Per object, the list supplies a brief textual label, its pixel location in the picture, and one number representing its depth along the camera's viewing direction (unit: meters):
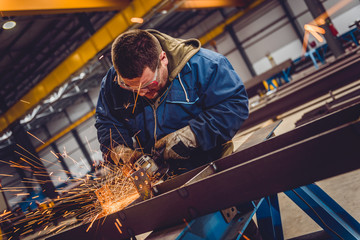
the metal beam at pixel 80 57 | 5.79
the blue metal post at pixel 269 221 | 1.63
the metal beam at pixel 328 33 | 6.99
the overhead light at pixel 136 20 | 5.76
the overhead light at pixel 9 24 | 4.45
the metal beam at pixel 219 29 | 12.13
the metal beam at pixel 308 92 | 3.51
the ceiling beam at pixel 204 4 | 7.17
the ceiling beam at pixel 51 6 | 3.90
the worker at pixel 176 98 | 1.49
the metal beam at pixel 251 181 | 0.75
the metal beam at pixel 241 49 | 13.14
